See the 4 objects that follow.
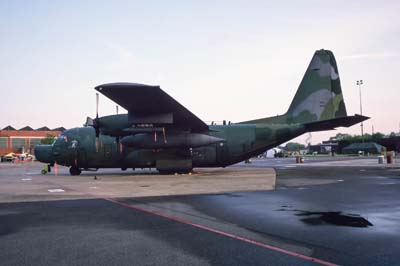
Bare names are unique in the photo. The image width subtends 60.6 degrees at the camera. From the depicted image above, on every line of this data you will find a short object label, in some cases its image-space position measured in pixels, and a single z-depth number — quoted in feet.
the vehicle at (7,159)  314.65
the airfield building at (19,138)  447.01
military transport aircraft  78.33
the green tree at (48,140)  408.63
